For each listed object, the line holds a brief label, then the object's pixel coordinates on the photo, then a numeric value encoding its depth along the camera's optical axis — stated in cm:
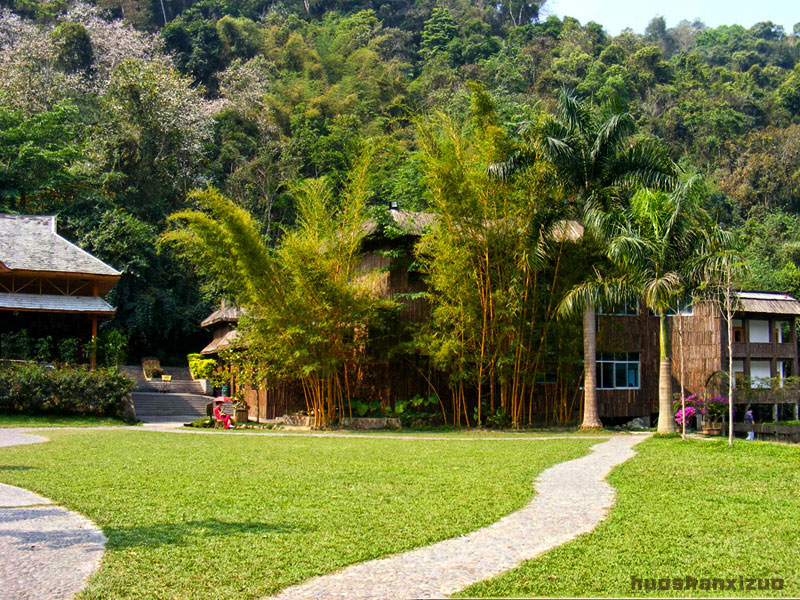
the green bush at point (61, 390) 2148
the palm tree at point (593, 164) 1933
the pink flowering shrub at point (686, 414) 2078
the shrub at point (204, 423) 2258
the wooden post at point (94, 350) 2459
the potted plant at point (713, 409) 2136
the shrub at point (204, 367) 3219
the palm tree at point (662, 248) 1694
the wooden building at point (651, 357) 2380
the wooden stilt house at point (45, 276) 2491
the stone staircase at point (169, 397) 2781
